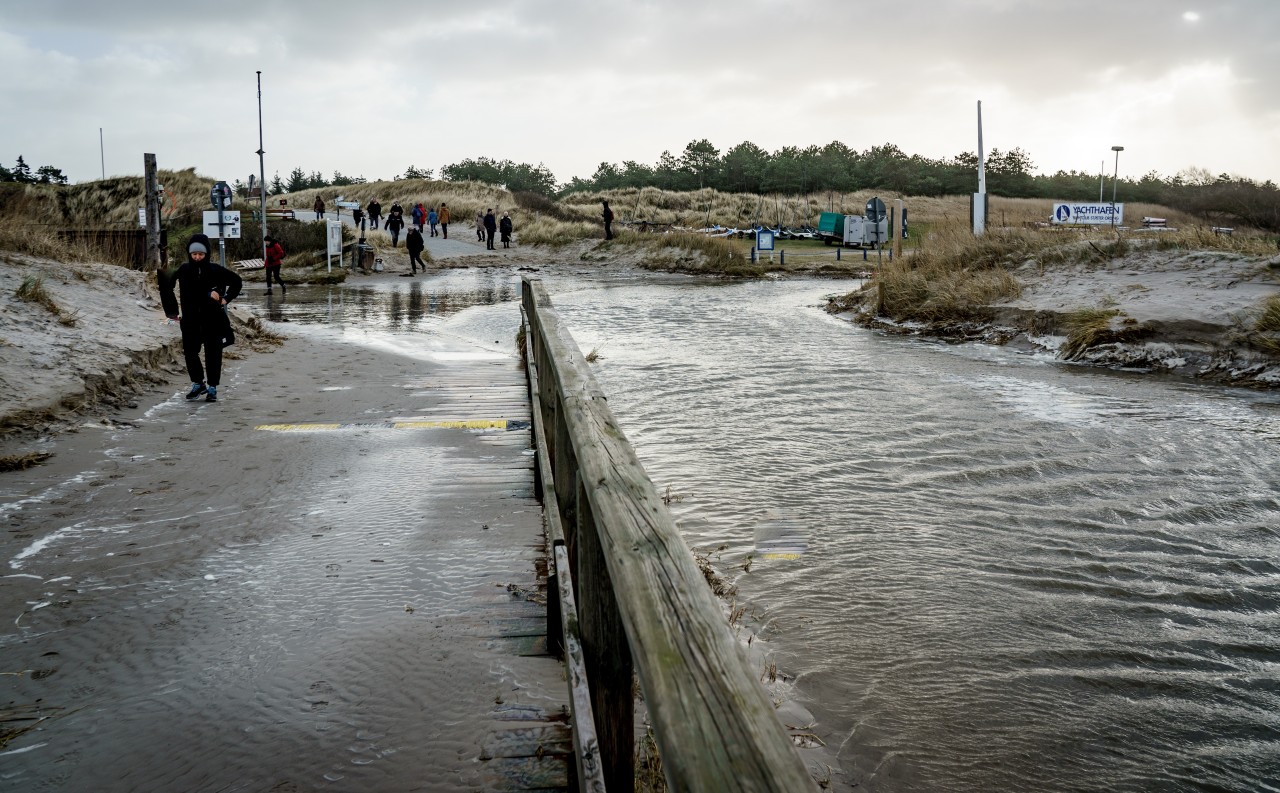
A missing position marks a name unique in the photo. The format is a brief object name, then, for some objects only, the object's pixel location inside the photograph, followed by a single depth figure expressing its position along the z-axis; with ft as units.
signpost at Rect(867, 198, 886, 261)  94.63
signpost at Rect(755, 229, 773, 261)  135.13
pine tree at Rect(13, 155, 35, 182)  256.52
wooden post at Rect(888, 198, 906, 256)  78.43
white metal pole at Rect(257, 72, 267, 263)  94.43
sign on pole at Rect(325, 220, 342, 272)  109.50
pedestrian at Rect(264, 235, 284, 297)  87.97
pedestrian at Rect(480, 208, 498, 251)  151.86
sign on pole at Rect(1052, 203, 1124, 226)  128.75
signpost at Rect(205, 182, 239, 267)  76.64
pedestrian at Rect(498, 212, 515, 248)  154.92
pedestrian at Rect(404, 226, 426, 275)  115.33
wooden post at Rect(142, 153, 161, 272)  75.16
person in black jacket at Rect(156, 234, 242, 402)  35.17
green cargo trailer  158.51
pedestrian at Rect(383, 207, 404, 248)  142.10
